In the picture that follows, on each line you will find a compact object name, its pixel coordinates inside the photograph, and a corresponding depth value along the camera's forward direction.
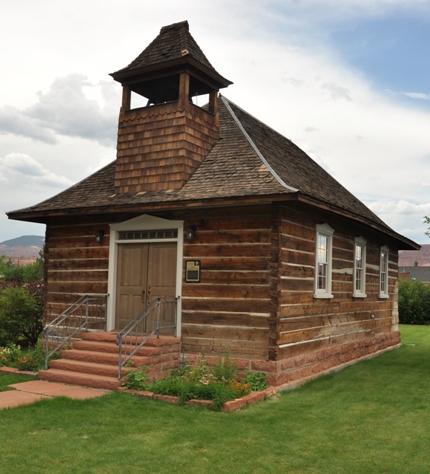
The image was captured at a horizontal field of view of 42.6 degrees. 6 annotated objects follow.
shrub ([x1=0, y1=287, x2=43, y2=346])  15.52
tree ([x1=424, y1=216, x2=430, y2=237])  18.72
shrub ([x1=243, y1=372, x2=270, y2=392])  10.12
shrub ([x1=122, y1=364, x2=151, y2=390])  9.77
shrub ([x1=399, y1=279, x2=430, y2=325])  32.33
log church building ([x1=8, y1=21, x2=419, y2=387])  10.69
